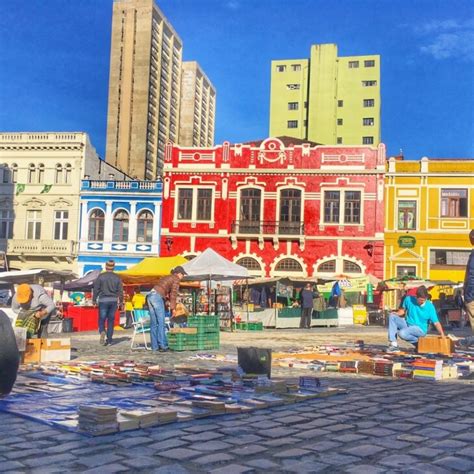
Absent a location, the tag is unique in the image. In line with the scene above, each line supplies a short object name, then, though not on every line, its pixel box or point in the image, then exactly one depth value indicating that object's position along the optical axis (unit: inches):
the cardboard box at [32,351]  397.4
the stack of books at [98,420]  200.7
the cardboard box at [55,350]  407.2
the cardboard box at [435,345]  461.5
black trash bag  331.6
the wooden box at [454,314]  1058.7
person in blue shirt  483.2
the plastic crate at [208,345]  525.0
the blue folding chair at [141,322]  535.2
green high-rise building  3046.3
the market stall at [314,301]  979.9
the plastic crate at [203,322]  529.0
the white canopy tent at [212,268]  730.8
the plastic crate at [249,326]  887.7
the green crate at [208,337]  524.7
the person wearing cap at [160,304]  495.5
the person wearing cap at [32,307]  411.5
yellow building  1379.2
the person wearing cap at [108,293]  531.2
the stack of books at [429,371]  354.6
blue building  1462.8
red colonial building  1401.3
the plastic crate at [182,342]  508.7
